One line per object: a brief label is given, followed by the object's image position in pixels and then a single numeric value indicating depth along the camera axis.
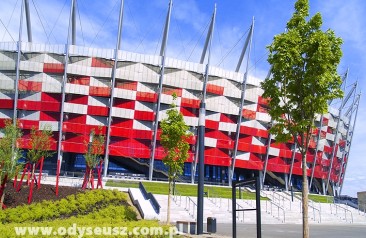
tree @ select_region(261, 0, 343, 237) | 11.96
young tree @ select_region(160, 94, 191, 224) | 22.91
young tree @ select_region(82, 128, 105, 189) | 32.22
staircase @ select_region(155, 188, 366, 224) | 29.27
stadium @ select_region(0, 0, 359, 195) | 56.75
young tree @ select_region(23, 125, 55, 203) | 27.91
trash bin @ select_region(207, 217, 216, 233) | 19.09
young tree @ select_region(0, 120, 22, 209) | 22.35
